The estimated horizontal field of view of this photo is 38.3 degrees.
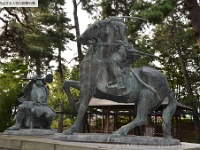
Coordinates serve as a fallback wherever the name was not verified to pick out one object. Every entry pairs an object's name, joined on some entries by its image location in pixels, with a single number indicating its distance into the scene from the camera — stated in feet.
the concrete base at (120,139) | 12.44
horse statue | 13.64
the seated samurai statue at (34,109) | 18.52
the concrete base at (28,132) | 17.33
